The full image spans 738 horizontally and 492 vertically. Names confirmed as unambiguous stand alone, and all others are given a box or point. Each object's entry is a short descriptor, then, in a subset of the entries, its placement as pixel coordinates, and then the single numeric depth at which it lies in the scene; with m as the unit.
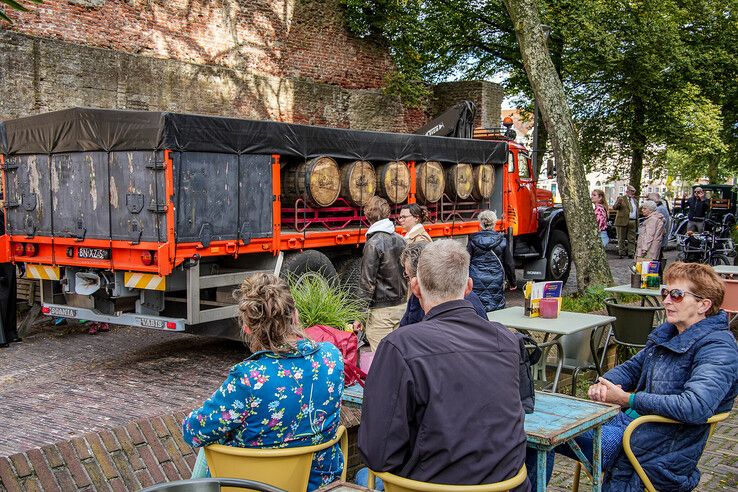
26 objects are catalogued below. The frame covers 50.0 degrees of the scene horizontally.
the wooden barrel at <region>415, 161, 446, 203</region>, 11.31
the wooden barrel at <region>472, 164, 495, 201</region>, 12.75
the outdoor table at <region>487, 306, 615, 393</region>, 6.02
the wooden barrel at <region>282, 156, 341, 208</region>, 9.16
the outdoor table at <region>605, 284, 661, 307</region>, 7.83
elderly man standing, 21.36
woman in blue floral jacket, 3.27
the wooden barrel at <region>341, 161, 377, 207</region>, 9.86
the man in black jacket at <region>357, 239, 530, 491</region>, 2.82
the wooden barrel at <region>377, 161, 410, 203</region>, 10.48
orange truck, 7.43
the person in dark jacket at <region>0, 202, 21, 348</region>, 8.97
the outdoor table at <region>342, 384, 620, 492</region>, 3.52
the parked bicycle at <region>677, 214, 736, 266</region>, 16.91
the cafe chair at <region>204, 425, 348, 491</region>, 3.29
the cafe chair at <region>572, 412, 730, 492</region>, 3.94
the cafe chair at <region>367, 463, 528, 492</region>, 2.83
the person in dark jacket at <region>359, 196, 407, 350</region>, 6.82
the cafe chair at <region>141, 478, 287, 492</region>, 2.52
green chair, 6.84
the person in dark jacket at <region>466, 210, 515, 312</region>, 8.23
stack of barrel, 9.22
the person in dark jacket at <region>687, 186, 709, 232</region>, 19.62
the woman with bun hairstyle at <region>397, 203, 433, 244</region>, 7.27
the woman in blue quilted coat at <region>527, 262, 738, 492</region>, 3.90
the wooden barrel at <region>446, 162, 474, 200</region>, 12.06
